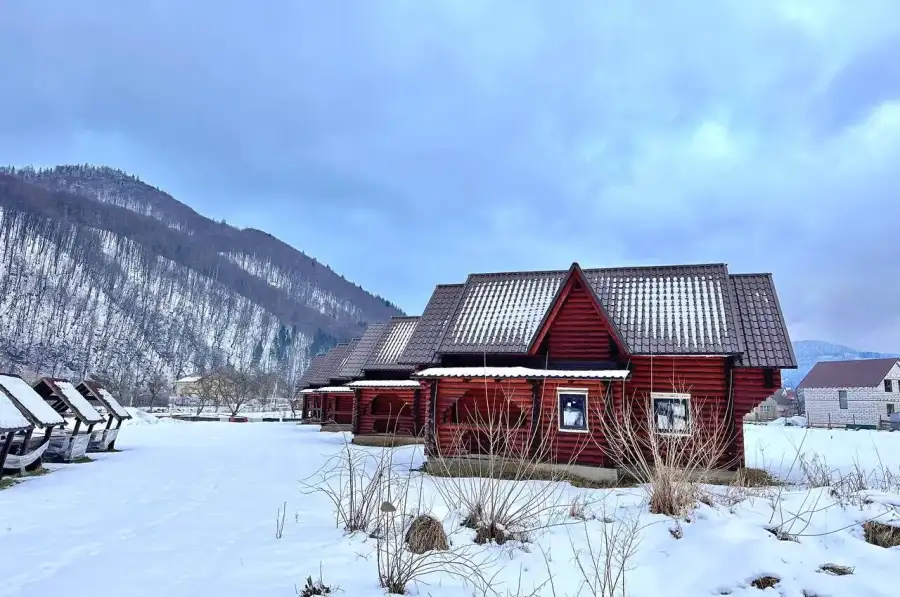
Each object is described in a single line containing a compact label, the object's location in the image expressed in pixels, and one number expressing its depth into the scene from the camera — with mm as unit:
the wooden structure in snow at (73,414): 16266
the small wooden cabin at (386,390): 24906
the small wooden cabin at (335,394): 32116
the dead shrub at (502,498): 7465
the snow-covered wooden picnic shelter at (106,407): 20016
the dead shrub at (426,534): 6867
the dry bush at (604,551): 6051
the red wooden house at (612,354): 15297
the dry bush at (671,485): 7773
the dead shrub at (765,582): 6098
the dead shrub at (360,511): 7410
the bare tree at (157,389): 60012
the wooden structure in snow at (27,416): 12578
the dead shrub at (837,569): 6195
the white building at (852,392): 48312
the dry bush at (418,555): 5836
